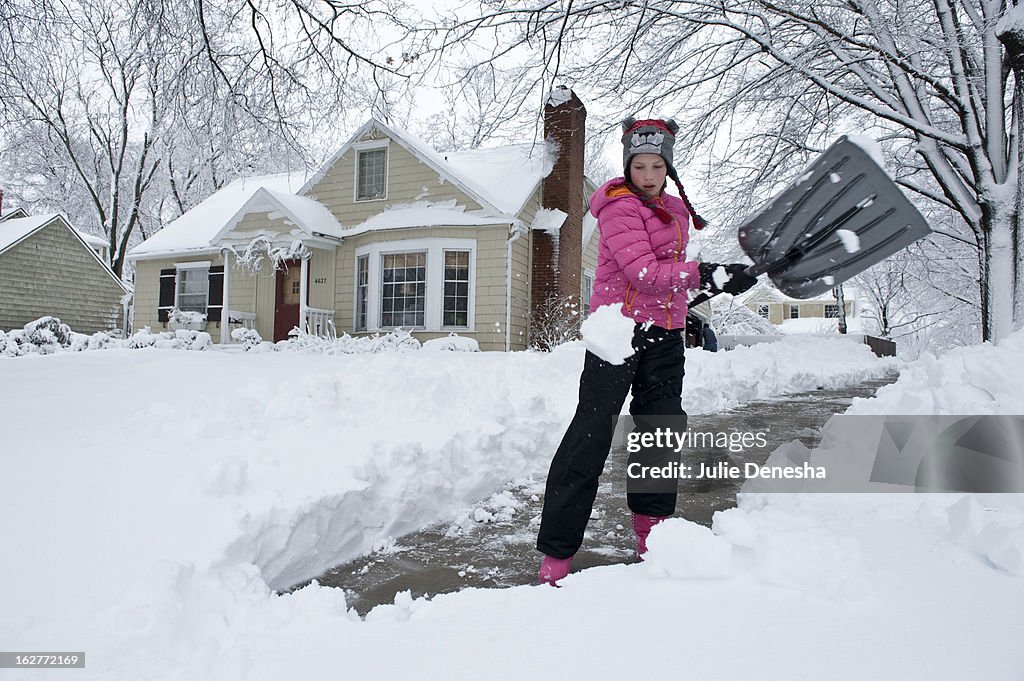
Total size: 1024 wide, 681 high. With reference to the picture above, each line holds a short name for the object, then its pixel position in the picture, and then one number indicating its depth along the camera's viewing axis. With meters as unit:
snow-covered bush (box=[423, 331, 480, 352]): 12.26
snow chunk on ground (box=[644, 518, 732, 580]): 1.99
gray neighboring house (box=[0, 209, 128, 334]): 19.23
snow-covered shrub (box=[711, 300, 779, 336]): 38.12
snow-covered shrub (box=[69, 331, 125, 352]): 12.49
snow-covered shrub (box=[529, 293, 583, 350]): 13.68
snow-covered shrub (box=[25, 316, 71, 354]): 13.36
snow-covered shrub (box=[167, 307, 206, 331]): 15.81
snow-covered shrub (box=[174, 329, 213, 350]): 13.53
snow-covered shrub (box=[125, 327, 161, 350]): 13.28
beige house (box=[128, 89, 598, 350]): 13.46
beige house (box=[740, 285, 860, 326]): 53.69
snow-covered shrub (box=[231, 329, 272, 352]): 13.13
